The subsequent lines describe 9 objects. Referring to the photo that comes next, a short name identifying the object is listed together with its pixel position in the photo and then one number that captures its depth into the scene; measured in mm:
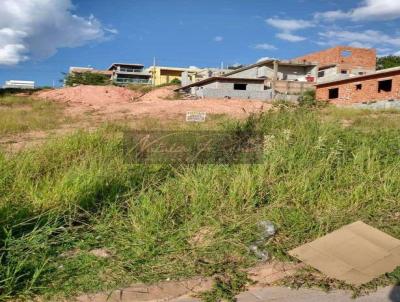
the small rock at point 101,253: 2814
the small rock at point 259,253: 2934
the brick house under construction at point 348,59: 41078
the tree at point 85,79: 40906
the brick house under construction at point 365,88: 19906
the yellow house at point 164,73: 55881
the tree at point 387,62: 47219
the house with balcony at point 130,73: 57812
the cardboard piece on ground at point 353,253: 2753
